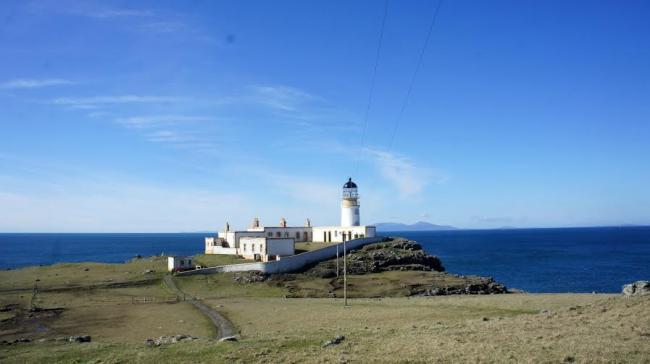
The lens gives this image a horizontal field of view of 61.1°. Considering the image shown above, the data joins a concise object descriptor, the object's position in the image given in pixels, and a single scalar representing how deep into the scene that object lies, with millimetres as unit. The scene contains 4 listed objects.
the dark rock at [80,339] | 29656
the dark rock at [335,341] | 24122
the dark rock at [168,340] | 26984
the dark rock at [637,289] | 35297
